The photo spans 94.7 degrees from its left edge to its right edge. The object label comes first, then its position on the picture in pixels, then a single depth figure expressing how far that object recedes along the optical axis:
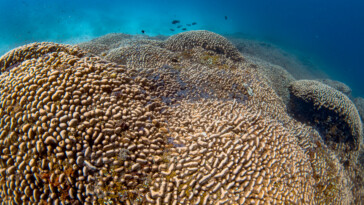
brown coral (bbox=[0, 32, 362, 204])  2.01
